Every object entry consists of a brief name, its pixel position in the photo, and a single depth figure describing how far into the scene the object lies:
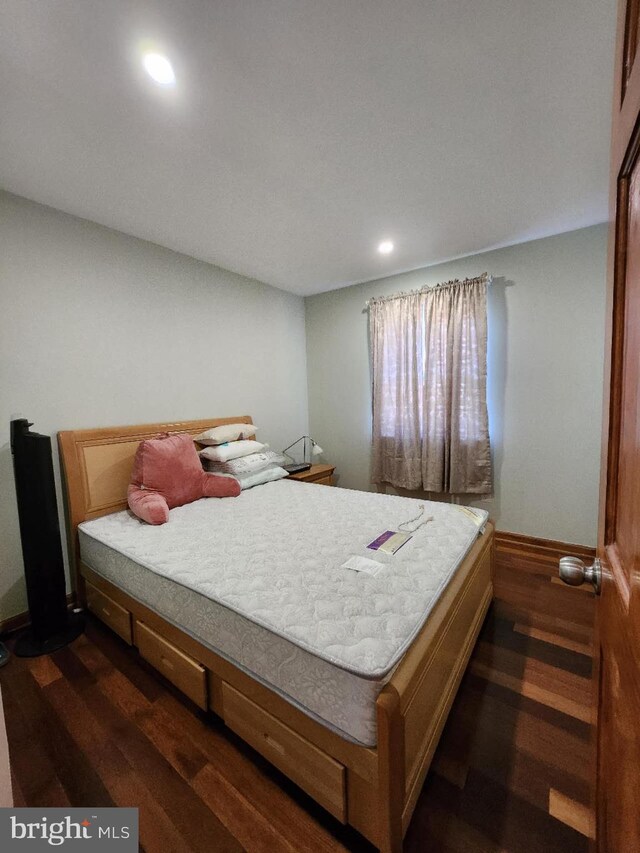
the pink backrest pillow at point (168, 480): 2.06
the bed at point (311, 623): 0.94
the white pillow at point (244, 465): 2.64
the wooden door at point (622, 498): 0.44
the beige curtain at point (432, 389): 2.88
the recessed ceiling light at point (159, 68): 1.19
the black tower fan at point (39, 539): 1.75
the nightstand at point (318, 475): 3.26
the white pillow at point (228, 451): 2.63
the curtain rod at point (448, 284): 2.78
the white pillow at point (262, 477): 2.66
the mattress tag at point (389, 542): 1.55
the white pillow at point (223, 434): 2.71
